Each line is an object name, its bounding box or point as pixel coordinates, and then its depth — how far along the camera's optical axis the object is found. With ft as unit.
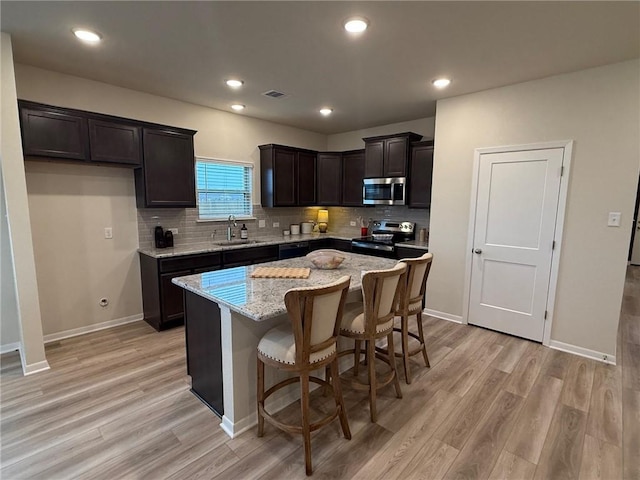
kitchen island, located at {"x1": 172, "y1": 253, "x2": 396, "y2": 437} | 6.41
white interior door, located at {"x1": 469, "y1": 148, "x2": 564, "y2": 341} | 10.69
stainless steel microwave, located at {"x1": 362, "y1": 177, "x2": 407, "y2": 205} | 15.10
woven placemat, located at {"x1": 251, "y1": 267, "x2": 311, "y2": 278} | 8.03
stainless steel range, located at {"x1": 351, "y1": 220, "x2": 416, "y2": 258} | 14.99
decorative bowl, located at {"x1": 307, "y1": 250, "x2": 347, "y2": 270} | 8.79
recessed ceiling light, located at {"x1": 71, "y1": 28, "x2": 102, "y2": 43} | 7.79
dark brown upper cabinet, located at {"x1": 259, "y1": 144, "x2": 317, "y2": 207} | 16.26
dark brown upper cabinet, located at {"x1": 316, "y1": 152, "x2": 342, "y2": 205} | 18.13
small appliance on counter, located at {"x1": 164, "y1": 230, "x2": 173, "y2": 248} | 12.94
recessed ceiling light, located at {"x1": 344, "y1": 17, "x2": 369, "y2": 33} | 7.18
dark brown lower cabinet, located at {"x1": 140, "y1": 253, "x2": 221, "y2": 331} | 11.68
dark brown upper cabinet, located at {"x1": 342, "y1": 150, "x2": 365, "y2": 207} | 17.52
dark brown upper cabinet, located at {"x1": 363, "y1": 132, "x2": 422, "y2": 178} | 14.87
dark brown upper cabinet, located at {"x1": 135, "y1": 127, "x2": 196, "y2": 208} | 11.93
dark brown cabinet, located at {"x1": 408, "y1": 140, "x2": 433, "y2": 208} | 14.39
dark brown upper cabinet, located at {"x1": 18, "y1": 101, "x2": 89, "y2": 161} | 9.40
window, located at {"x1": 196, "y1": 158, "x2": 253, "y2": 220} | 14.60
